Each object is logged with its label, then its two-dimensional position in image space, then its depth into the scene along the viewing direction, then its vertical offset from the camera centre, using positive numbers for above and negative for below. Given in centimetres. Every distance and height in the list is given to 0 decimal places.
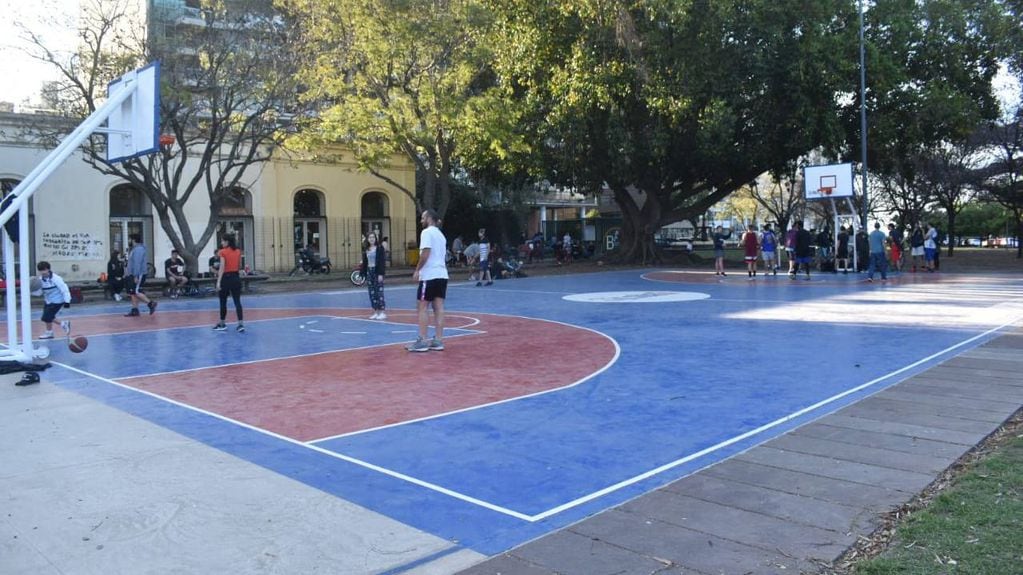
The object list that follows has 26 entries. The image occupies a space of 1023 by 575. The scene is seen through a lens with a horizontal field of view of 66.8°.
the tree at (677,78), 2881 +687
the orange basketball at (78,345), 1091 -113
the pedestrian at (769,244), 2694 +40
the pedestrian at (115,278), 2189 -39
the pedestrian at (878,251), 2370 +9
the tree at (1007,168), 3709 +421
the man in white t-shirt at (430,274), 1112 -20
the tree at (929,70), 2988 +737
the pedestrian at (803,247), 2520 +26
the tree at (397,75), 2592 +656
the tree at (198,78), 2097 +527
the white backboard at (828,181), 2842 +272
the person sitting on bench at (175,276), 2300 -37
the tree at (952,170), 4003 +442
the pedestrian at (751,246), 2602 +32
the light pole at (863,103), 2731 +533
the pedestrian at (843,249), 2886 +20
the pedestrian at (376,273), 1616 -26
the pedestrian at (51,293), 1248 -45
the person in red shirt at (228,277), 1423 -26
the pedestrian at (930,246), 2808 +26
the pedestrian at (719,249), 2780 +25
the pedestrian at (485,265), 2627 -20
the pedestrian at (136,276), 1720 -28
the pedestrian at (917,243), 2791 +37
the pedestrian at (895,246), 2912 +29
